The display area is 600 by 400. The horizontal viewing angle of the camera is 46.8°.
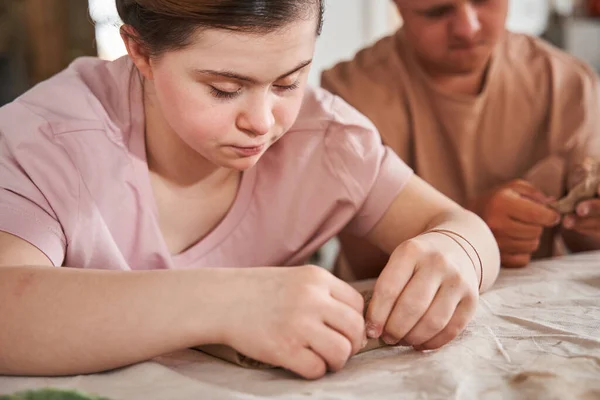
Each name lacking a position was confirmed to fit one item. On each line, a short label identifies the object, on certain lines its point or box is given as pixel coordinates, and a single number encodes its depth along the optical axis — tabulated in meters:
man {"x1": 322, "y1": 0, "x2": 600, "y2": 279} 1.32
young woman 0.67
